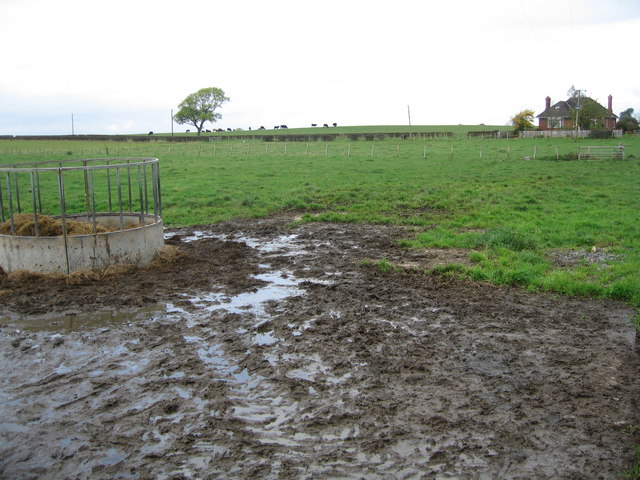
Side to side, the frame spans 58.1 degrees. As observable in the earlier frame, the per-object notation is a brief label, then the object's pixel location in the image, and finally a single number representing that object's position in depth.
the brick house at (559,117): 93.06
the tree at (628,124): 87.19
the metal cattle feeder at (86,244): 9.52
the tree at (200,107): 115.81
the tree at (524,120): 83.56
